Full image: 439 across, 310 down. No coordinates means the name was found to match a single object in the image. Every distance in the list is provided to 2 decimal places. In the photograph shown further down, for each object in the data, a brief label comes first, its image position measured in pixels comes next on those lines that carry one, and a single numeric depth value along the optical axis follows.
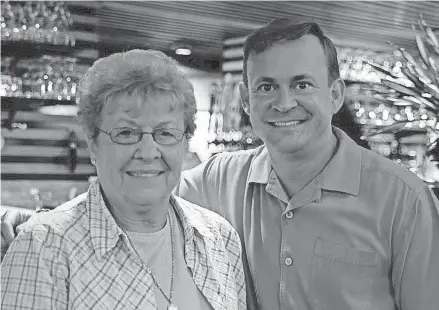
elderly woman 1.48
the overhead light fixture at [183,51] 6.05
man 1.92
